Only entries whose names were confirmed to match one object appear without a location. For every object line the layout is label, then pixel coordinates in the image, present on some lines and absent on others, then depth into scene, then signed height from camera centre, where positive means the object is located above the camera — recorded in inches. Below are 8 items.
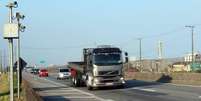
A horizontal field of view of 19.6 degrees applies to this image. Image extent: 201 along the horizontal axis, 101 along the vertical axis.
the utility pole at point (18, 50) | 1195.6 +21.0
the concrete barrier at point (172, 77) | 1923.0 -65.2
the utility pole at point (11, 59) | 755.7 +2.9
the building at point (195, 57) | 4285.7 +23.0
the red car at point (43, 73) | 4255.9 -88.7
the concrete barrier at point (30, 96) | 742.9 -47.8
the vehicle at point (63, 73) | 3156.3 -66.4
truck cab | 1658.5 -18.2
